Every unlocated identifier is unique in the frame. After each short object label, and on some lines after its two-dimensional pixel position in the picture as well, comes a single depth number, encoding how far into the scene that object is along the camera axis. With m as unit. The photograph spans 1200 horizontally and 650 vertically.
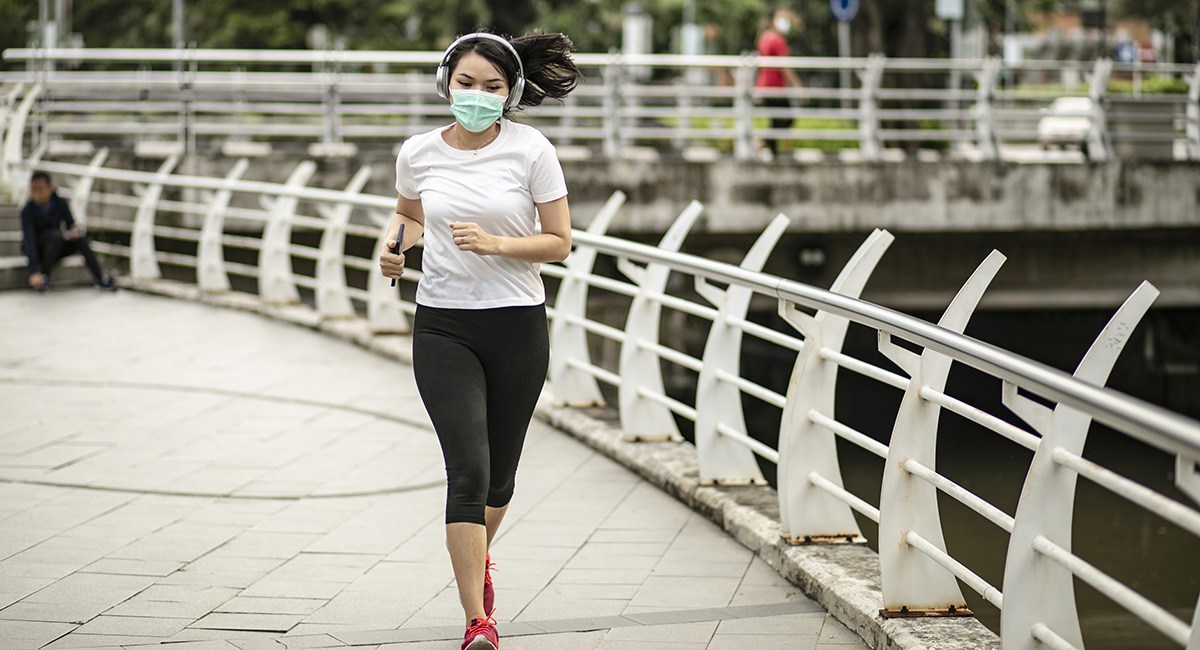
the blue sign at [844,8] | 22.23
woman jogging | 4.58
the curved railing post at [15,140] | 20.42
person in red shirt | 20.22
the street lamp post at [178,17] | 38.99
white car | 18.20
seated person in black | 15.74
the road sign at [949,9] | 23.78
